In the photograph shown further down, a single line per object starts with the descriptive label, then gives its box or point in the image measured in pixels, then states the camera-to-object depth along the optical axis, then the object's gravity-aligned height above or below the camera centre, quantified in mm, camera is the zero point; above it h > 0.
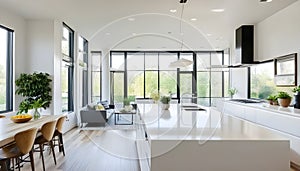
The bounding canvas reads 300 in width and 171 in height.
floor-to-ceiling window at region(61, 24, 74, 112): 5758 +541
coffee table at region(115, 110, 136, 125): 6803 -983
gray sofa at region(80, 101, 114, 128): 6190 -991
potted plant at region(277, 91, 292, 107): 3585 -273
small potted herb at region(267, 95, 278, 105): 4041 -308
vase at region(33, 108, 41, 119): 3382 -511
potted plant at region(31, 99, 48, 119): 3271 -352
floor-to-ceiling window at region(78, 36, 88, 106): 7154 +791
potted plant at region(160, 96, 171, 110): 3663 -320
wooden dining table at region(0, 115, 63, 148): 2232 -594
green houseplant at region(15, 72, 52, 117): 4517 -33
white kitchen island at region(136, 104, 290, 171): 1483 -529
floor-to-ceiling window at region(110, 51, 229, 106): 9685 +601
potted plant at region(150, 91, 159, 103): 4776 -262
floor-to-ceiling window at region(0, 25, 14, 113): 4270 +399
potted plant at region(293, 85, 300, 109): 3382 -206
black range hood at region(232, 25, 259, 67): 5160 +1123
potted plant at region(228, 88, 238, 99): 6943 -236
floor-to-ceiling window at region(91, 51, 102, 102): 9063 +527
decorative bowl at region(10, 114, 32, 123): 2973 -517
